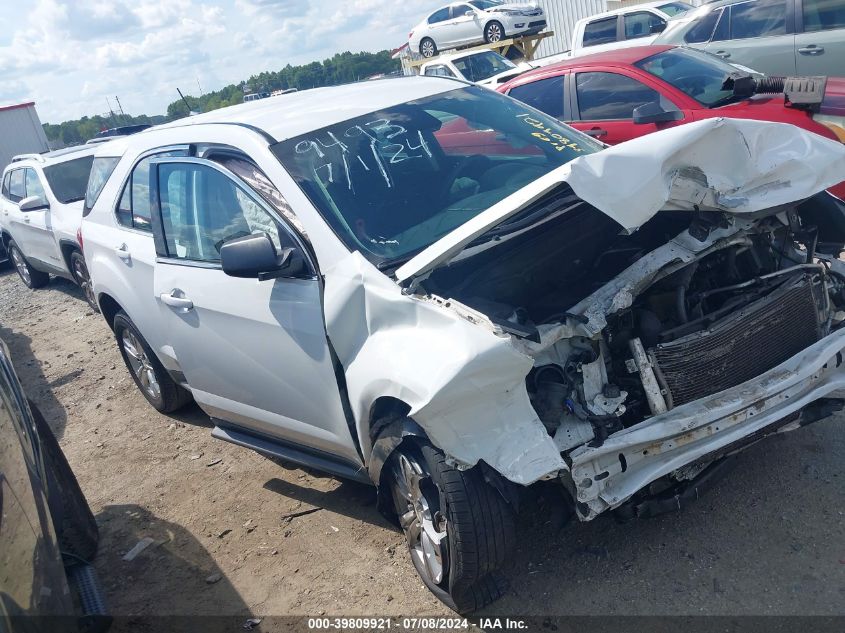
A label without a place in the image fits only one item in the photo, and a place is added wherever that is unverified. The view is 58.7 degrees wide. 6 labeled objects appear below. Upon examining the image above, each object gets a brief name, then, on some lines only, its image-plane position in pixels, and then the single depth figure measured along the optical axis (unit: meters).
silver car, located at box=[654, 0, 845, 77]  9.03
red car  6.30
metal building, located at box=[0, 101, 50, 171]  22.94
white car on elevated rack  18.91
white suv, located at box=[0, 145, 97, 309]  8.53
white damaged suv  2.76
